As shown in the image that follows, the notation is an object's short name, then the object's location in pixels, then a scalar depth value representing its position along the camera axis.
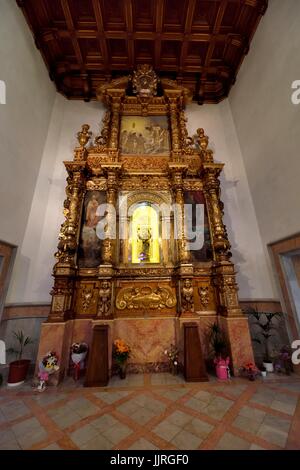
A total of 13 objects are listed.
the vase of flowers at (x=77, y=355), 4.41
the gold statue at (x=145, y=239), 6.11
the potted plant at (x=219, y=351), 4.27
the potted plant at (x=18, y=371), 4.18
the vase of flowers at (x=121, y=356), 4.39
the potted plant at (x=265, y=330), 4.58
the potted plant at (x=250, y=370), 4.16
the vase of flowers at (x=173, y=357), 4.56
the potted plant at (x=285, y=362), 4.49
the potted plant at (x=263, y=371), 4.36
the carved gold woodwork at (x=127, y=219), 5.06
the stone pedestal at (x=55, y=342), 4.35
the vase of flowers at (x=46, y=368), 3.99
